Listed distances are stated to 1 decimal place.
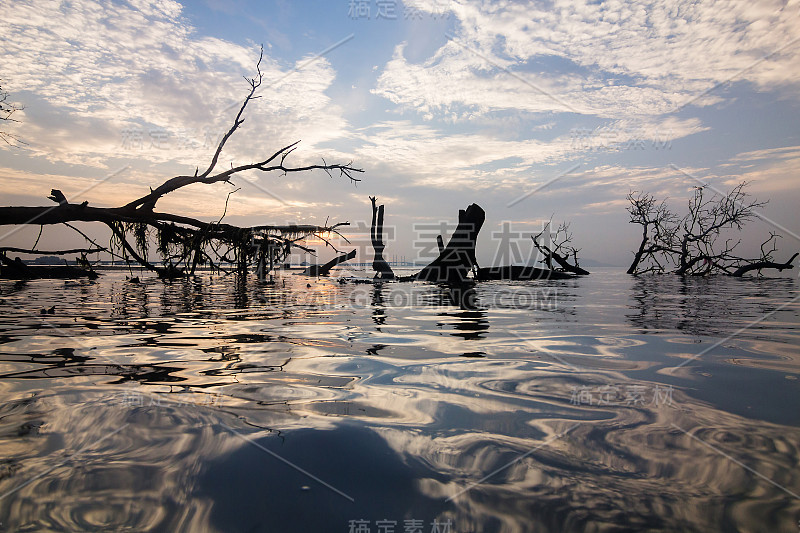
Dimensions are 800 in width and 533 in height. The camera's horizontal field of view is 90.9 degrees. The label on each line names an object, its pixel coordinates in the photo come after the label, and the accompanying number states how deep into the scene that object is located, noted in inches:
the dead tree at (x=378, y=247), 713.8
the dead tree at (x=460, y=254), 596.7
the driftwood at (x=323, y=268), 825.8
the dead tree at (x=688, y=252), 957.8
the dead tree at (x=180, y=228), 201.3
